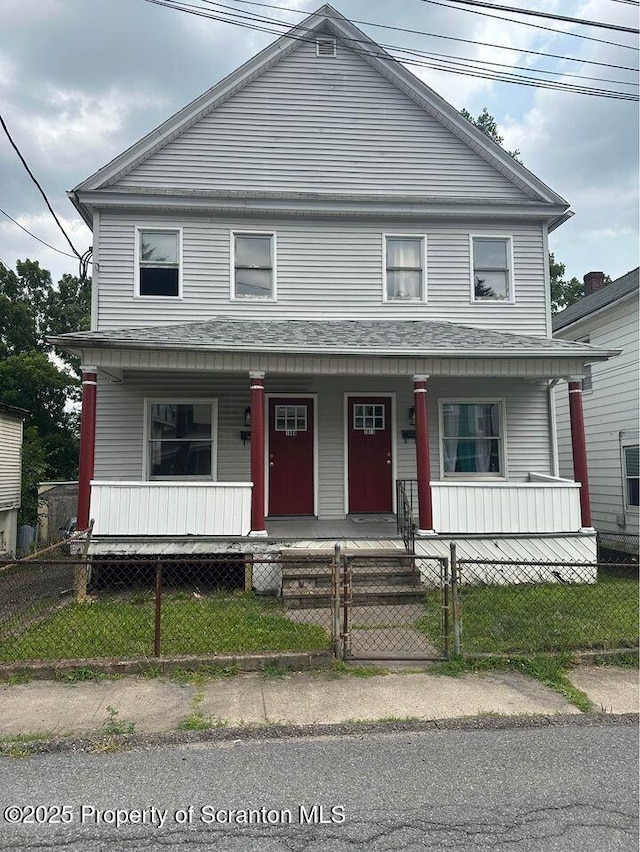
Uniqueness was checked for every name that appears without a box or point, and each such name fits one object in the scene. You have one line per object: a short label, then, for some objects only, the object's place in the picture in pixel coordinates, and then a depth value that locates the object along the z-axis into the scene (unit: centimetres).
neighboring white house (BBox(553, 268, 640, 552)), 1110
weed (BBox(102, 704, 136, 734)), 367
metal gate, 489
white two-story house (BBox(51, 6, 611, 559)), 927
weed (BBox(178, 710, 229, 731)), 371
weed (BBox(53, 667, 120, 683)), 452
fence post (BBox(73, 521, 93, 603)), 712
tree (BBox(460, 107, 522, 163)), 2622
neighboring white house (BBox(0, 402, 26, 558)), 1499
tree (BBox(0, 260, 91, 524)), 1992
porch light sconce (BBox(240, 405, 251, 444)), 934
